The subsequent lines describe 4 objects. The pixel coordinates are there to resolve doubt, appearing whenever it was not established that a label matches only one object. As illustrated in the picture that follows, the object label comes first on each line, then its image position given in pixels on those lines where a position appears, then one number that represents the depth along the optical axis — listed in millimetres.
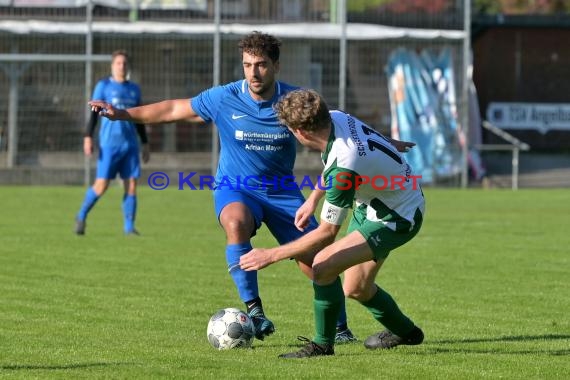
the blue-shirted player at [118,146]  31219
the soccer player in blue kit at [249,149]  16219
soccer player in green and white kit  13367
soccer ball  15195
